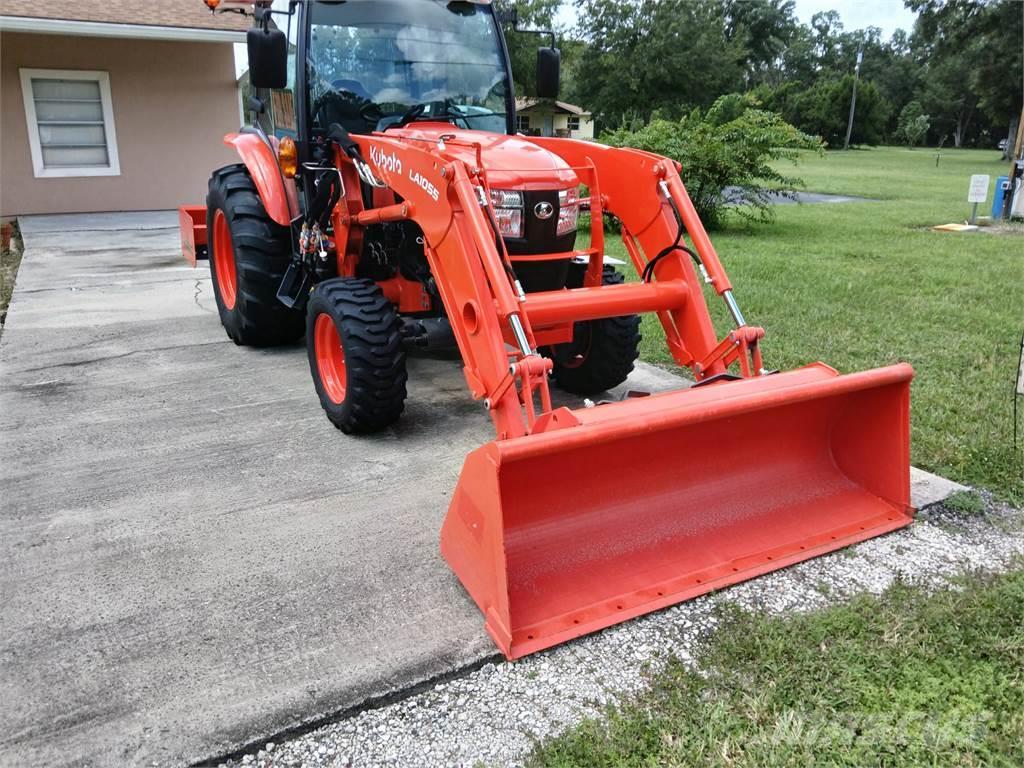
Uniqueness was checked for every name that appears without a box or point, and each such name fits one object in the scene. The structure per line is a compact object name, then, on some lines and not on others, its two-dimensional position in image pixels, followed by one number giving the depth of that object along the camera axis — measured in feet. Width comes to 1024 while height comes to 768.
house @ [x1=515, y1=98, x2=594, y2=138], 133.69
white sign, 42.68
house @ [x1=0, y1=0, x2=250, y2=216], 40.24
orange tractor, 9.86
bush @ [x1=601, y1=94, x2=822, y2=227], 37.35
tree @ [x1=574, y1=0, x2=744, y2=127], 153.07
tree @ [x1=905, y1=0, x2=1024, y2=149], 132.67
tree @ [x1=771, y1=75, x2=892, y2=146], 195.11
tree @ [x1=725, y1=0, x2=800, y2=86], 234.99
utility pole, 181.94
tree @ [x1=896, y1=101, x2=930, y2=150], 183.83
